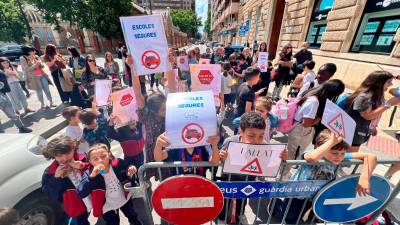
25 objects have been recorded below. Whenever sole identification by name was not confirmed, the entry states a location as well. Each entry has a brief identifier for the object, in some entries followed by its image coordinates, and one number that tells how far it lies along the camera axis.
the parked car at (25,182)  1.98
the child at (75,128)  2.83
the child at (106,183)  1.96
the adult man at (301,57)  6.62
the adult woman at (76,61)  5.98
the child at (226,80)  5.29
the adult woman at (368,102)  2.38
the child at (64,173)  1.89
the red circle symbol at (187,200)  1.66
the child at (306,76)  4.30
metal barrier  1.69
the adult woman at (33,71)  5.89
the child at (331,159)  1.66
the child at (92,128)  2.78
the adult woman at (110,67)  6.57
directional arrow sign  1.75
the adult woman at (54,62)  5.33
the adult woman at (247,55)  7.21
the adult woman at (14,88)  5.31
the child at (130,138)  2.81
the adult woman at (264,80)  6.02
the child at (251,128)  1.79
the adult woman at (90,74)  5.11
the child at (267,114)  2.60
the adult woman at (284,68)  6.45
